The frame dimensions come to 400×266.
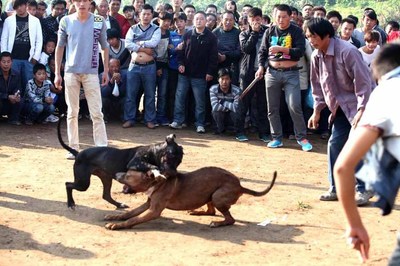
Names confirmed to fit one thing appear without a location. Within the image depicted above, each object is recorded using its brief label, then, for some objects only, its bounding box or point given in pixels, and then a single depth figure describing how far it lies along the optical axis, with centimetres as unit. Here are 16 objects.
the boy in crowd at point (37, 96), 1168
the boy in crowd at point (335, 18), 1259
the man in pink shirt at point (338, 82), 700
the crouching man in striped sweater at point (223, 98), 1133
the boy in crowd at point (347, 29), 1149
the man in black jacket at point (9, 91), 1145
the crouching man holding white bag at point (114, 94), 1209
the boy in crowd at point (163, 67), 1195
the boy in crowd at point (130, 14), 1304
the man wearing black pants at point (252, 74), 1119
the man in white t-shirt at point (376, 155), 317
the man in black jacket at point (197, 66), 1148
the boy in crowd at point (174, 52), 1193
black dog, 651
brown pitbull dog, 643
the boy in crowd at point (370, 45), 1084
